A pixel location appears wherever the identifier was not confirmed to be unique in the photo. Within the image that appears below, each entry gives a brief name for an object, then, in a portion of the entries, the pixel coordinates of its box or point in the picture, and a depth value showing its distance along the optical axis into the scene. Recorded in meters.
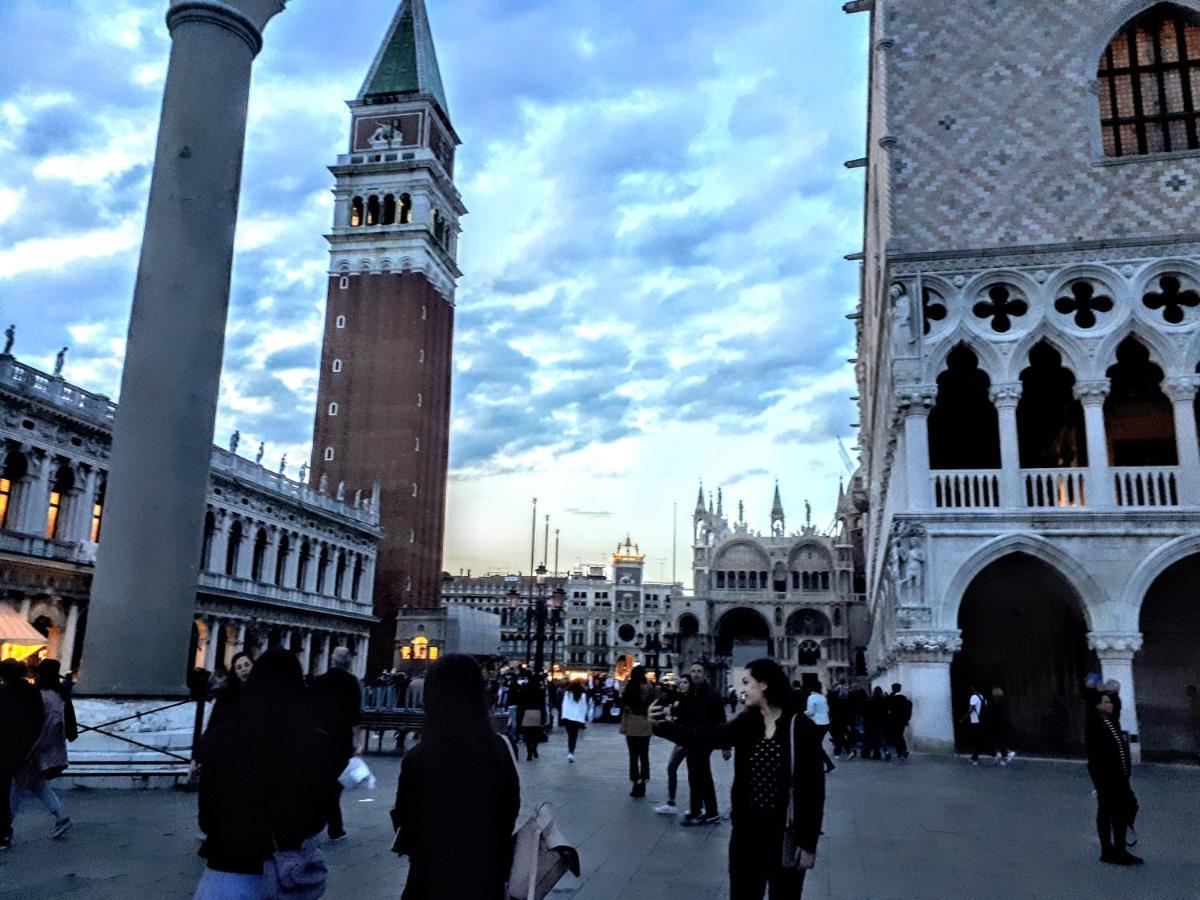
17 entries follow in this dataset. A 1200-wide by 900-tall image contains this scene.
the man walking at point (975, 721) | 17.56
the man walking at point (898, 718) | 18.12
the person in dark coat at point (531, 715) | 17.43
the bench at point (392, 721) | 16.16
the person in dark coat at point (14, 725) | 7.34
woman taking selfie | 4.58
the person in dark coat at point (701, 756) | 9.95
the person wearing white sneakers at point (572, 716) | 17.09
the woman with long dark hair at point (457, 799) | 3.37
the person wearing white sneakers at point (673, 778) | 10.80
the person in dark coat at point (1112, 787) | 8.15
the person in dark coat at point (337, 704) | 6.78
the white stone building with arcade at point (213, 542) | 28.39
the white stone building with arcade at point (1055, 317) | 18.15
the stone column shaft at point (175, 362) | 11.40
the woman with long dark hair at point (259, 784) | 3.53
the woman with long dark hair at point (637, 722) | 11.77
